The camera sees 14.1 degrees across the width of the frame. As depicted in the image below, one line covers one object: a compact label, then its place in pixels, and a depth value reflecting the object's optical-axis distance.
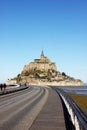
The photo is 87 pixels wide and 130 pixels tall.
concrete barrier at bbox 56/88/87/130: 13.05
